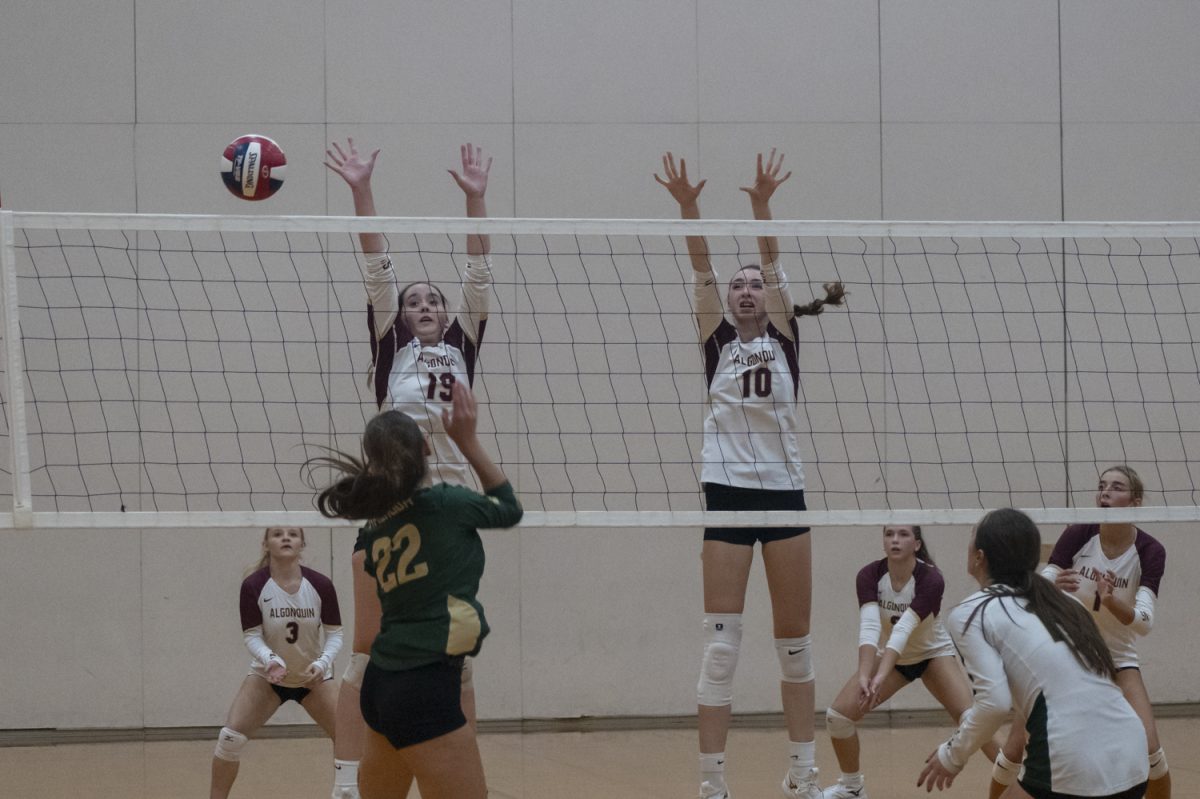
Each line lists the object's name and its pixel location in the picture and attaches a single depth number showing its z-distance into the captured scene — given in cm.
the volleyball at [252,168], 1091
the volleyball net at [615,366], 1611
